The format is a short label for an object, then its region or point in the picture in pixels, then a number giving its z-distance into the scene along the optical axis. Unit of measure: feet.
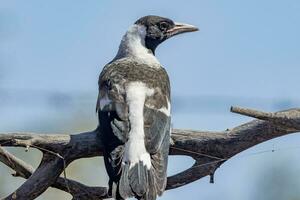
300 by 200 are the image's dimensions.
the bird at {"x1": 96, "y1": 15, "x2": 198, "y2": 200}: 34.81
